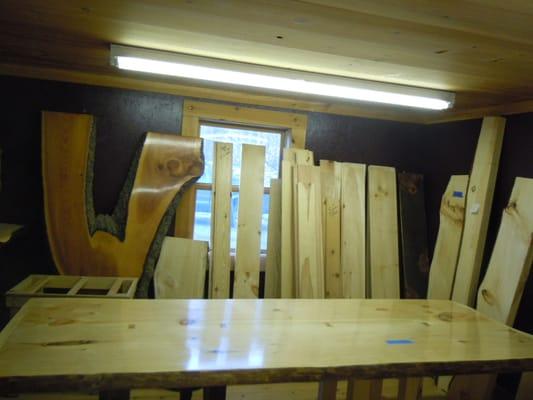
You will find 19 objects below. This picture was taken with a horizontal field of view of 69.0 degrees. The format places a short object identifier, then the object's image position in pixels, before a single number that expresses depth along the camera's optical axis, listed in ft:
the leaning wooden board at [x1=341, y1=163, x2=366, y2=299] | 9.55
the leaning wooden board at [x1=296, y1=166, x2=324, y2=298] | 9.00
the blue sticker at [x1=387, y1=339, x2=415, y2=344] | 5.18
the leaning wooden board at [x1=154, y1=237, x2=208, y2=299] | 8.77
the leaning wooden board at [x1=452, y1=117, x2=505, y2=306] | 8.39
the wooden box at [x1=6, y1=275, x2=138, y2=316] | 7.24
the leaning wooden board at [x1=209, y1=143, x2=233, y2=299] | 8.96
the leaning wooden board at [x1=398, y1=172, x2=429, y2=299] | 9.94
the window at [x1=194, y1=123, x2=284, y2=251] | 9.70
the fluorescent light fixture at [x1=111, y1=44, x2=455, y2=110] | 6.35
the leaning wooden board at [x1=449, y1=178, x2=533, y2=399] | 7.18
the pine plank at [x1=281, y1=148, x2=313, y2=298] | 9.11
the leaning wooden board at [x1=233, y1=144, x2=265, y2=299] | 9.08
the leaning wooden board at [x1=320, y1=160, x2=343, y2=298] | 9.45
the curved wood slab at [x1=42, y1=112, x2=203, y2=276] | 8.21
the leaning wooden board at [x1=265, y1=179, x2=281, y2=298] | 9.47
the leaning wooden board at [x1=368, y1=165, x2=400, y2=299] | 9.73
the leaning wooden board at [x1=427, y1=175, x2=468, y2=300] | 8.94
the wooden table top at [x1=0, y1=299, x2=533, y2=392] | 3.97
